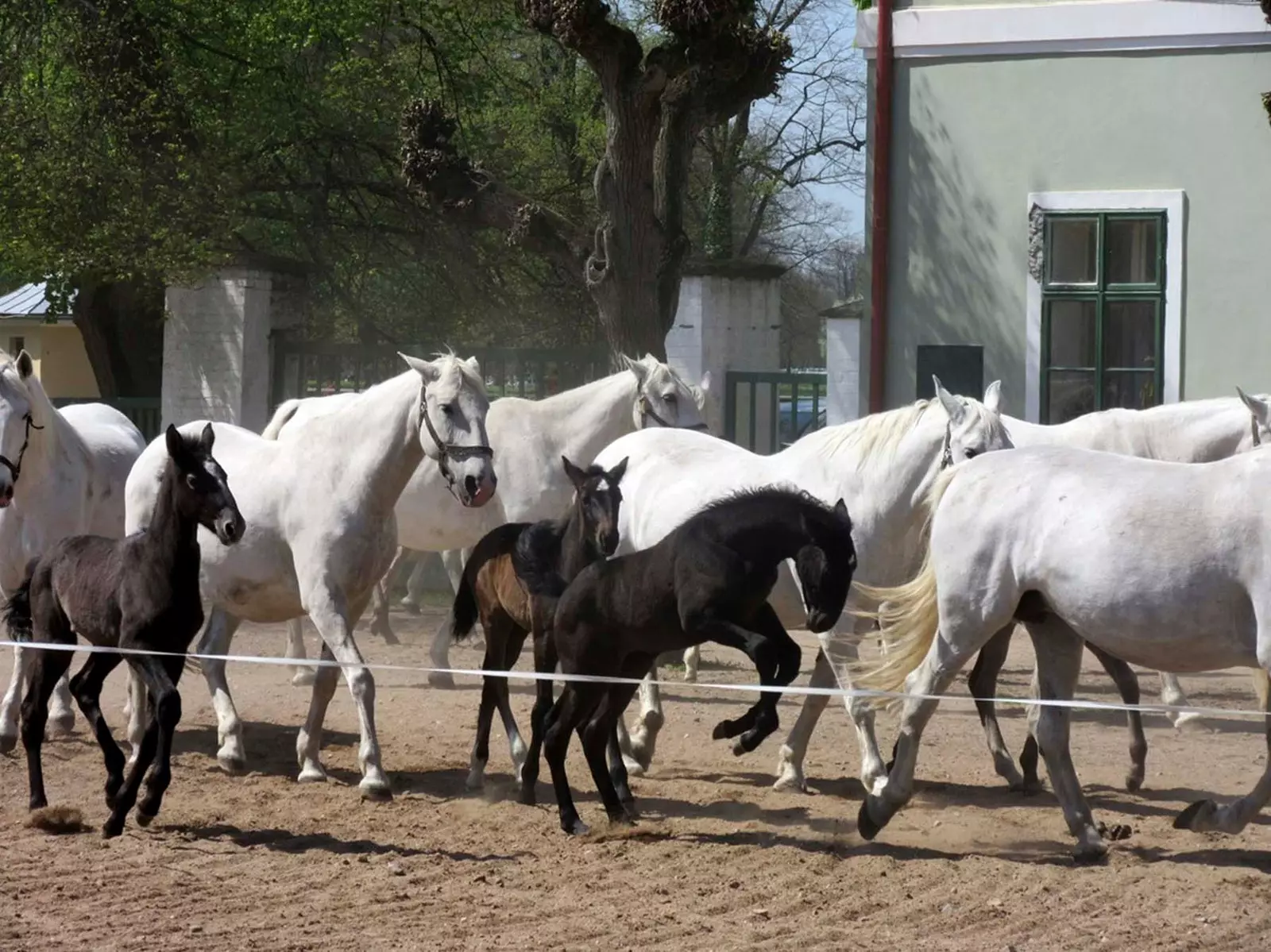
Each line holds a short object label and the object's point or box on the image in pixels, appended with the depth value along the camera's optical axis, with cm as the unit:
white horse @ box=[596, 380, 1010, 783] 1478
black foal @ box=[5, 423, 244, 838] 1323
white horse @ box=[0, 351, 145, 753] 1664
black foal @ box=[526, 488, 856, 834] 1235
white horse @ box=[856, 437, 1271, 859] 1166
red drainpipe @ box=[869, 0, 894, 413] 2817
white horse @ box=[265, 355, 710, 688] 2083
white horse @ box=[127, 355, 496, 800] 1508
